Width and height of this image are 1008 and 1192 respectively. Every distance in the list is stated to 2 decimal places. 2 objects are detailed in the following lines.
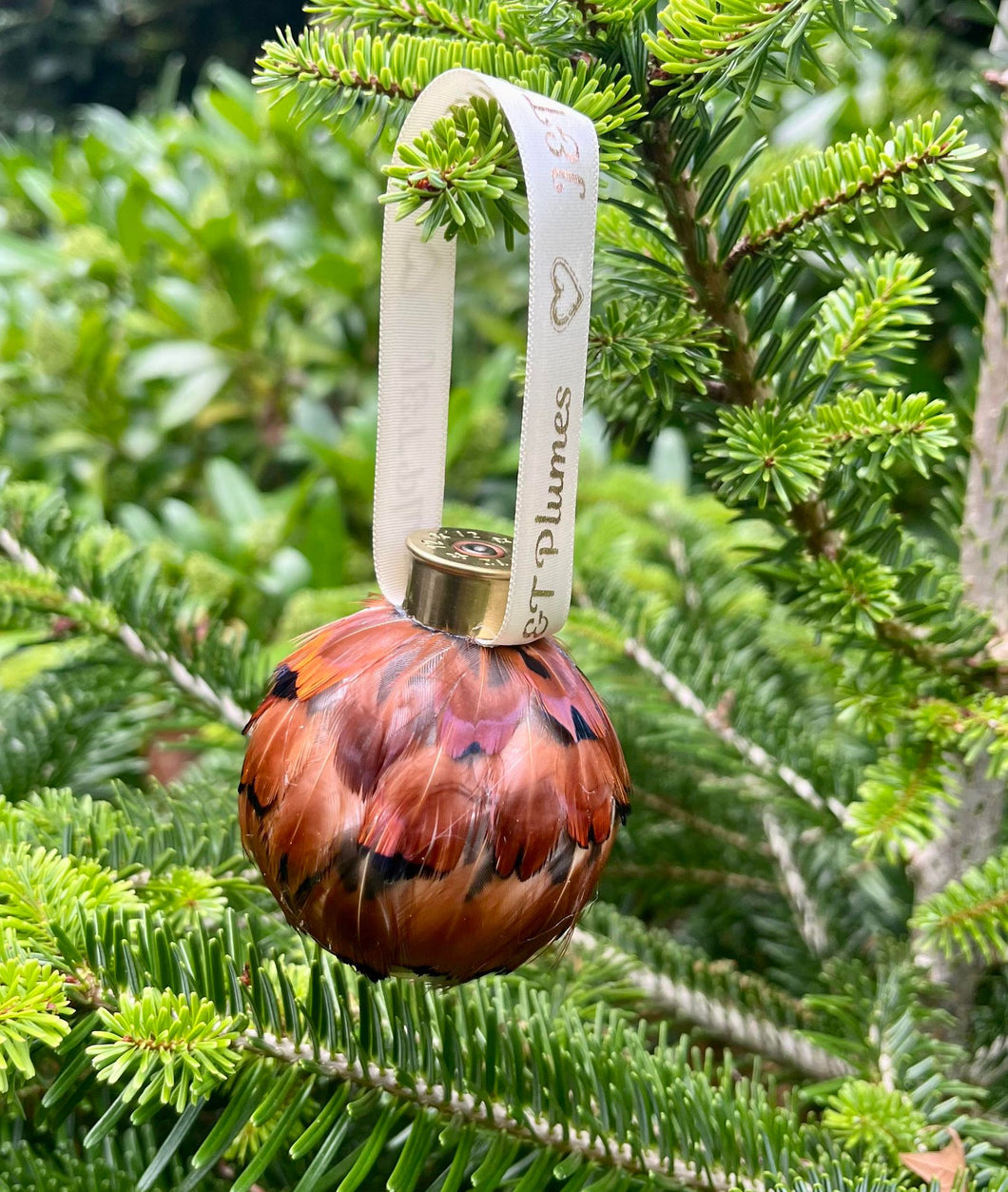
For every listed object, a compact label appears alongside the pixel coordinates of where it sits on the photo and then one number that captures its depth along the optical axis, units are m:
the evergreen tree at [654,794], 0.30
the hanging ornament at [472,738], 0.26
